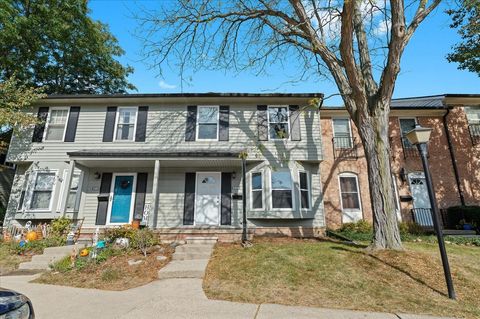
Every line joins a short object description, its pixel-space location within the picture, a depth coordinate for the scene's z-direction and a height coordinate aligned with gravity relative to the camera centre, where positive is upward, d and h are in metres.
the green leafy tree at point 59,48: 14.08 +10.55
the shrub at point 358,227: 10.48 -0.75
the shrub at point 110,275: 5.68 -1.50
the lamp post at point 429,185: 4.25 +0.49
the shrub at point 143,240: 7.47 -0.90
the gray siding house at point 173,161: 9.92 +2.01
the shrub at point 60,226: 8.63 -0.53
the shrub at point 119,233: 7.79 -0.70
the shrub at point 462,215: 10.41 -0.22
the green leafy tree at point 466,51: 11.98 +8.13
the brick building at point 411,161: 11.70 +2.41
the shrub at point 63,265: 6.35 -1.43
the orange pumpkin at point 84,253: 6.99 -1.19
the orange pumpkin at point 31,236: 8.22 -0.83
